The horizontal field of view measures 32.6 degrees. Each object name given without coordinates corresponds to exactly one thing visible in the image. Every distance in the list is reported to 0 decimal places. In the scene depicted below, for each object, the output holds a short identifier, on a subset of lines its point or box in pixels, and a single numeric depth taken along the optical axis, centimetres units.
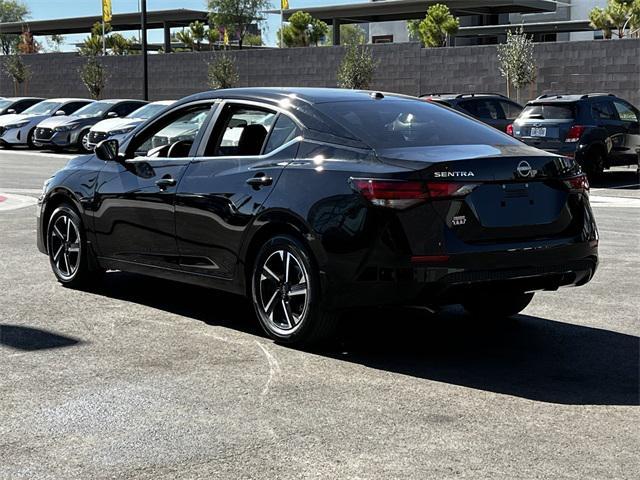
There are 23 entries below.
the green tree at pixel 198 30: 9019
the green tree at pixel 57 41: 14711
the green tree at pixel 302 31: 6122
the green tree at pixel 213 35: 8481
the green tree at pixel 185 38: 10075
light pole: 3962
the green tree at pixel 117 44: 9306
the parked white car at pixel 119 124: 2830
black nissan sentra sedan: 633
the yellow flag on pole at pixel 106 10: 5775
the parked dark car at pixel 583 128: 2052
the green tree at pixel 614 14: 5723
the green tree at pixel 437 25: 5272
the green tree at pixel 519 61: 3672
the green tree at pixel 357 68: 4222
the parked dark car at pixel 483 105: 2377
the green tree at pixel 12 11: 13862
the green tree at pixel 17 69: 5775
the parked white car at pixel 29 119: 3344
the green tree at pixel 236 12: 9294
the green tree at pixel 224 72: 4772
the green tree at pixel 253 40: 12419
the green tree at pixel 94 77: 5309
